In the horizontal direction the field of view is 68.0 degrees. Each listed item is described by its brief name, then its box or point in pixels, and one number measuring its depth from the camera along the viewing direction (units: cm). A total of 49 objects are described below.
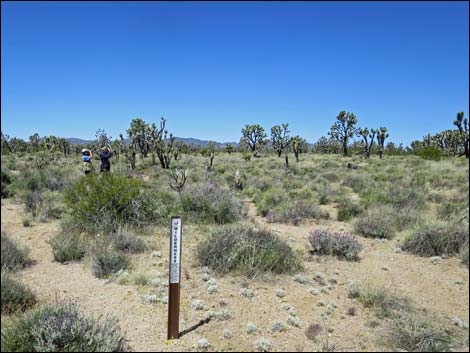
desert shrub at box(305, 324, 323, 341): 472
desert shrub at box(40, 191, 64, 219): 1070
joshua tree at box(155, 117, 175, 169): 2915
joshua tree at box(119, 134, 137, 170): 2662
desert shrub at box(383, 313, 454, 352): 440
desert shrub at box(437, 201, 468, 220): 970
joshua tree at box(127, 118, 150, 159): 3556
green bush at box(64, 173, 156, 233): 912
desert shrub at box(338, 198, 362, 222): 1206
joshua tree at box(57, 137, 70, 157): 3170
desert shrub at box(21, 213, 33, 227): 975
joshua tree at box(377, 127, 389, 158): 4791
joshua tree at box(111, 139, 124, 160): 2874
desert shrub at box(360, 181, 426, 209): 1228
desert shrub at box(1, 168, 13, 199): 683
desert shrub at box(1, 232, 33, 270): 615
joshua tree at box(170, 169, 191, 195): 1535
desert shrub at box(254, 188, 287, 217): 1316
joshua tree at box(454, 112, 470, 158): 3898
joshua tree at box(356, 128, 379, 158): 4922
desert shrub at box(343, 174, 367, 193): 1766
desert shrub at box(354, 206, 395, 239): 970
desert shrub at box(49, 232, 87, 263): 728
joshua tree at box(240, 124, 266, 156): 6063
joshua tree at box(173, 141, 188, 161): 5604
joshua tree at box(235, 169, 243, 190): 1889
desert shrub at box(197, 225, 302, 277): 684
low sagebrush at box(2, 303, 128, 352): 386
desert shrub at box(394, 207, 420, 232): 1024
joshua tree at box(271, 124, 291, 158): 5102
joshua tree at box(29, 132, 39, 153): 3783
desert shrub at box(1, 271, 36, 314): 479
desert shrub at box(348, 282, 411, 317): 538
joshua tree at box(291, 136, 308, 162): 4197
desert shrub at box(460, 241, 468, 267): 748
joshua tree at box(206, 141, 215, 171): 2731
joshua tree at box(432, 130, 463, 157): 5000
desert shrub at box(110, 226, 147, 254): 794
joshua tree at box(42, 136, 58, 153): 3120
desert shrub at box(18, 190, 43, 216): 1077
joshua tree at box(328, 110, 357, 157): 5100
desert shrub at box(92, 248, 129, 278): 660
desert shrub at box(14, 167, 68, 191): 1229
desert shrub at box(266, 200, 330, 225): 1177
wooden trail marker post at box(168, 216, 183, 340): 446
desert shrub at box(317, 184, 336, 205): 1518
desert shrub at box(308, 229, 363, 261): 800
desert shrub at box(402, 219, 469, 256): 809
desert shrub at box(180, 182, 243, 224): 1091
